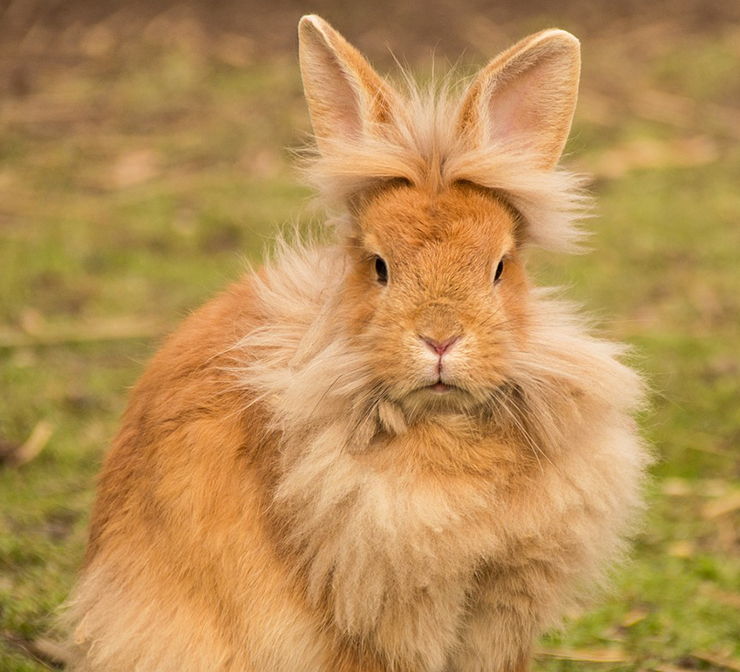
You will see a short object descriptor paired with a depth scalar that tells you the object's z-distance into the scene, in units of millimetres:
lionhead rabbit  5109
